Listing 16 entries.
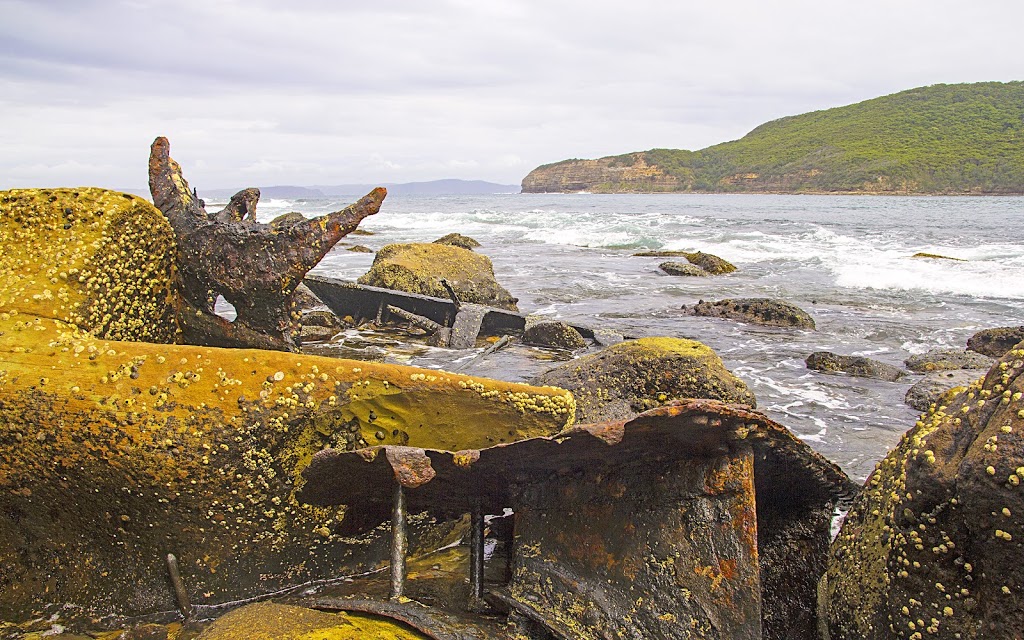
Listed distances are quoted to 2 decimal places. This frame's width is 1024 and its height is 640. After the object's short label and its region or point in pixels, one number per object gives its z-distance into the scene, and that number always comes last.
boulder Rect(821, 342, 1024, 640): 1.77
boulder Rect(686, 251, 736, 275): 17.70
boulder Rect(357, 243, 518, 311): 9.35
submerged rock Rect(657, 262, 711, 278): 16.97
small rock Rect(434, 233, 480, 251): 20.03
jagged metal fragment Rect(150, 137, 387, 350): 3.54
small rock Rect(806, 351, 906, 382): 7.18
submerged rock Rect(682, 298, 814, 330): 9.98
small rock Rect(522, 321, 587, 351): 7.80
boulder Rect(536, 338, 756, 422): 4.46
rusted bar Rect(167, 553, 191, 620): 2.44
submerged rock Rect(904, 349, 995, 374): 7.32
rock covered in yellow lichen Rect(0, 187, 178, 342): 2.70
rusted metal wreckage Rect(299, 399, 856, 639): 2.00
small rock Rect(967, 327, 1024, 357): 8.20
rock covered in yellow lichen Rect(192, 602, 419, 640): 1.87
